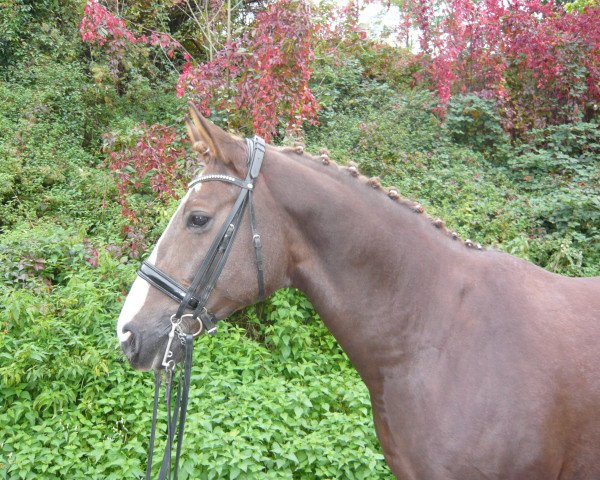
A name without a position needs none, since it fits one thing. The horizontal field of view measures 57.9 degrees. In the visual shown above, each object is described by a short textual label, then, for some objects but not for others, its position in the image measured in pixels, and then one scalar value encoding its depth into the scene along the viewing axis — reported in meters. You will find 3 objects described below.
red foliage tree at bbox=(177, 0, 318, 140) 5.46
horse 2.11
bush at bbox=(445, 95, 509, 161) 9.03
